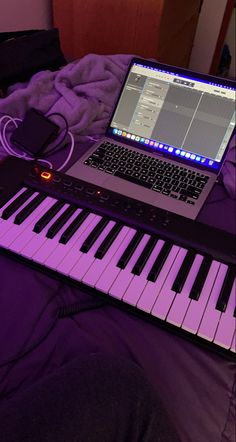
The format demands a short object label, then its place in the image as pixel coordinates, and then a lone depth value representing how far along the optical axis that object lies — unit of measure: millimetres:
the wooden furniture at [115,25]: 1442
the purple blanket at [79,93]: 1000
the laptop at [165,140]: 839
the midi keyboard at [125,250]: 621
